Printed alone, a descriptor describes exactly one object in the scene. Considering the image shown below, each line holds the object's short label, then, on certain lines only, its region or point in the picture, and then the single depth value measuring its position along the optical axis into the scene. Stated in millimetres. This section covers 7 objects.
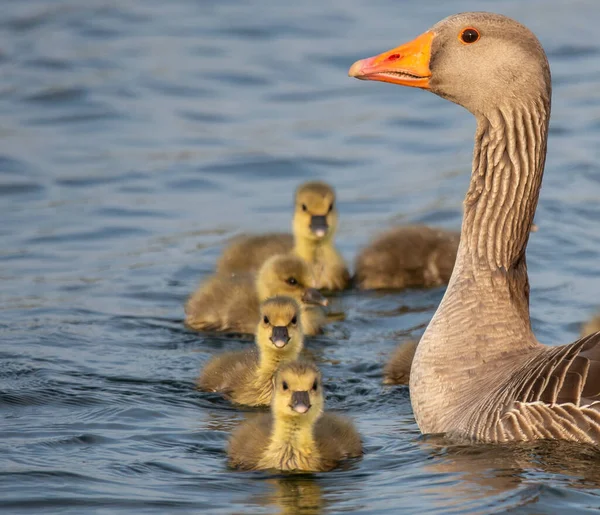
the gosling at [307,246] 21766
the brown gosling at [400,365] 17297
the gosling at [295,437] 14125
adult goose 14602
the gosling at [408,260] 21969
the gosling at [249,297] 19594
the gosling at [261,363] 16797
